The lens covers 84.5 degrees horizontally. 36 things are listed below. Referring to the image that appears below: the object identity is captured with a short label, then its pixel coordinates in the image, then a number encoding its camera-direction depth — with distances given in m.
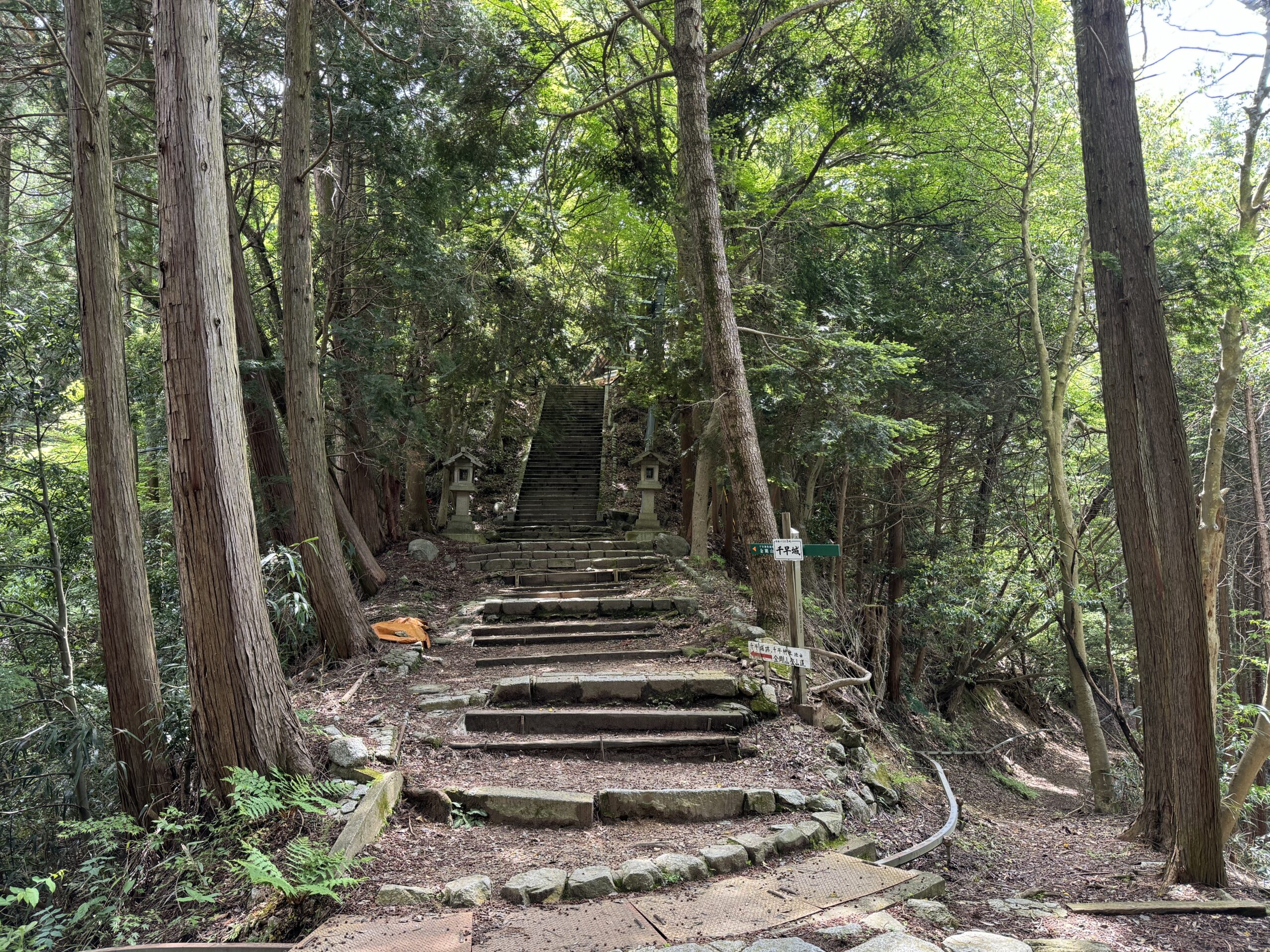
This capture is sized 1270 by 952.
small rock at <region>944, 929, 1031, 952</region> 2.88
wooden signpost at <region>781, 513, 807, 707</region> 5.97
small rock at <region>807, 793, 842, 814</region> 4.70
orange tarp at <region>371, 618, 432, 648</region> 8.13
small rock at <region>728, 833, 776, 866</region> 3.98
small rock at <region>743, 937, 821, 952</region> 2.83
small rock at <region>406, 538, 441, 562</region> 11.97
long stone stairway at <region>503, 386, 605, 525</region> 14.93
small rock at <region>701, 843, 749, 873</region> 3.83
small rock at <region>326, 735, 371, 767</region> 4.38
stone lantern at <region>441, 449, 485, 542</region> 13.69
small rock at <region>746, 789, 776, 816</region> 4.65
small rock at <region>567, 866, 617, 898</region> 3.44
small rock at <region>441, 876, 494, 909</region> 3.30
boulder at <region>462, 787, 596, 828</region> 4.43
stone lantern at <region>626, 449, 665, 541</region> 13.41
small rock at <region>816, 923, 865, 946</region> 2.97
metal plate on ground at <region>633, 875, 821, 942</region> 3.12
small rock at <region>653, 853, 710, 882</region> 3.66
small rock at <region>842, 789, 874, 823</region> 4.95
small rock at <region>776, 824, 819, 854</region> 4.14
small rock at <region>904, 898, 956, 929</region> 3.30
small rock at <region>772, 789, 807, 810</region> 4.67
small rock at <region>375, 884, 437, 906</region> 3.23
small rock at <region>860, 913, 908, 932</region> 3.10
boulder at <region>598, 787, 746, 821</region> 4.57
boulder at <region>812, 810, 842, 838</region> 4.41
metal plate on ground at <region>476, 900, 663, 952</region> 2.93
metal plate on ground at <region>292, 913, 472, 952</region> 2.83
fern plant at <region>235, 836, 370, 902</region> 2.98
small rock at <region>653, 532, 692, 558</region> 12.05
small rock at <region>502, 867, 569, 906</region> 3.36
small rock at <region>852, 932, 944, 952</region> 2.77
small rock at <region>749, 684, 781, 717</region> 6.06
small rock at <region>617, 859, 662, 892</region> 3.55
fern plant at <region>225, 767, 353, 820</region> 3.55
